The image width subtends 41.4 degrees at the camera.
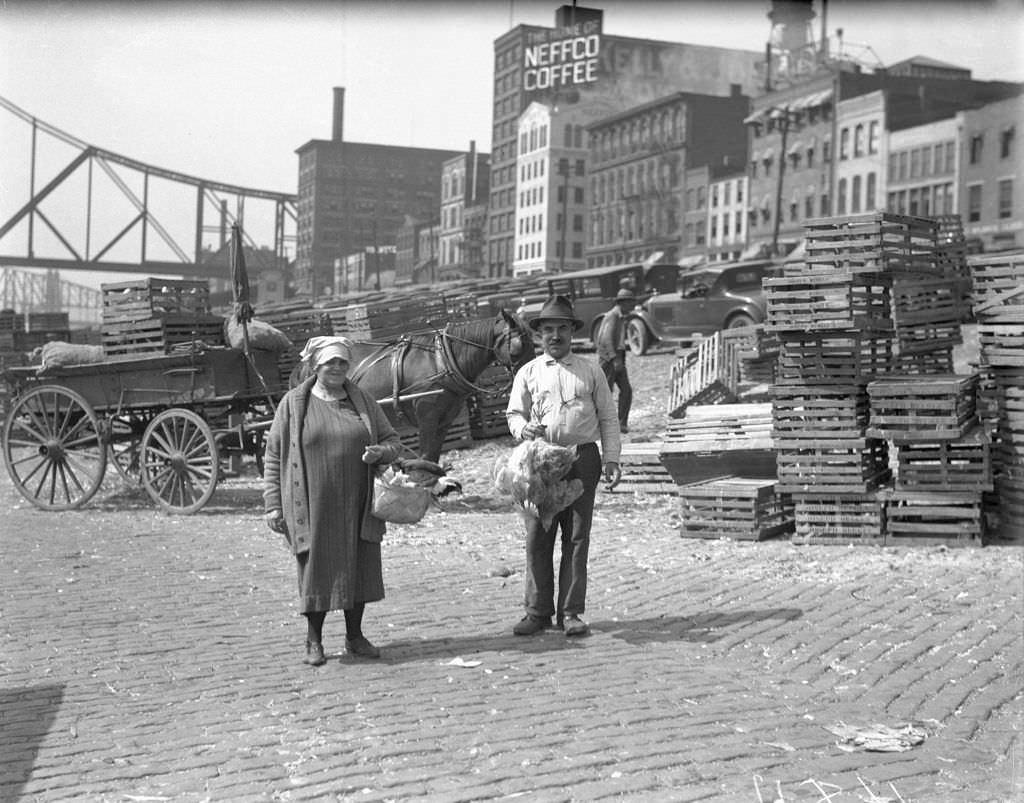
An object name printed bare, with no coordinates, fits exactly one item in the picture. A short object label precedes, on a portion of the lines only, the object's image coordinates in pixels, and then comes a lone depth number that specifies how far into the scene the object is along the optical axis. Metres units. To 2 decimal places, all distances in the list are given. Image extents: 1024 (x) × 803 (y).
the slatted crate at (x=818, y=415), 11.99
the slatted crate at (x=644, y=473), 15.53
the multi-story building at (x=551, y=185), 35.00
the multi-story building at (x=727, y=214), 73.00
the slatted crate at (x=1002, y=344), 11.84
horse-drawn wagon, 14.00
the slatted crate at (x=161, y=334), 14.17
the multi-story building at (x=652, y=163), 78.88
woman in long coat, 7.31
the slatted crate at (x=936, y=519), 11.73
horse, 13.29
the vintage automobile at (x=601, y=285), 33.91
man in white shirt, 7.93
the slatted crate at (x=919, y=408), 11.48
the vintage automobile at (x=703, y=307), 29.39
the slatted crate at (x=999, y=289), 11.97
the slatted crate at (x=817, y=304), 11.84
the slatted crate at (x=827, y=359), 12.02
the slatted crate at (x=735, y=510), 12.25
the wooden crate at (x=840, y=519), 11.95
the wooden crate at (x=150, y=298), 14.13
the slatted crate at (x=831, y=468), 11.95
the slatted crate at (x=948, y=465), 11.62
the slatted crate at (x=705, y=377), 20.80
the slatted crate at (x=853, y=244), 12.16
